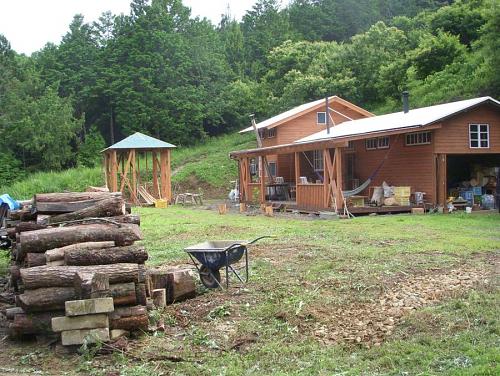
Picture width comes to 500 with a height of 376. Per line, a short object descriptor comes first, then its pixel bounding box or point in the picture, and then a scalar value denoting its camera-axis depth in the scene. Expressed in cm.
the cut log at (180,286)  780
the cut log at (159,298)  743
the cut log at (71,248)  689
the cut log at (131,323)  637
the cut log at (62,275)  647
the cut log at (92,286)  624
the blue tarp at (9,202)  1502
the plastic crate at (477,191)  2109
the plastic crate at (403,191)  2077
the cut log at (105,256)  681
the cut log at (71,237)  721
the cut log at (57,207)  809
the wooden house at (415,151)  2034
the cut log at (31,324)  644
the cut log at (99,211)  795
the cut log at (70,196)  829
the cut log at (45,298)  641
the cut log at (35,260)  709
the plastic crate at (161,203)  2688
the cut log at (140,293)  671
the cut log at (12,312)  658
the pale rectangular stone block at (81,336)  606
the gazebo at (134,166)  2800
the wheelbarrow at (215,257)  801
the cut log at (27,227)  809
